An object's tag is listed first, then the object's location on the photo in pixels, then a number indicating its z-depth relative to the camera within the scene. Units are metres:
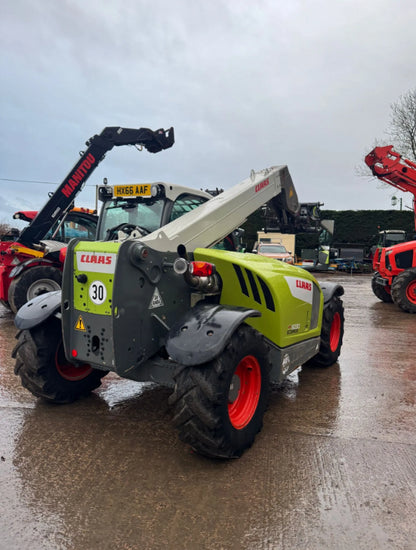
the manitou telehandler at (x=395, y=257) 10.06
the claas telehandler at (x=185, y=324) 2.86
